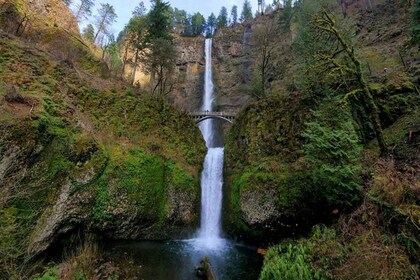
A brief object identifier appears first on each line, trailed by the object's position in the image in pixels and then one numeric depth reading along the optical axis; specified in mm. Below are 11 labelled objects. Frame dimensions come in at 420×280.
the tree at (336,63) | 12023
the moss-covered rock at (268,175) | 13094
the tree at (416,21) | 14281
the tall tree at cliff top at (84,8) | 37469
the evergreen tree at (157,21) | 25641
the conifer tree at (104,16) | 37875
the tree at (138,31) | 26300
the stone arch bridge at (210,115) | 34656
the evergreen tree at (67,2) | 35756
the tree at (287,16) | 45600
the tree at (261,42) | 23709
